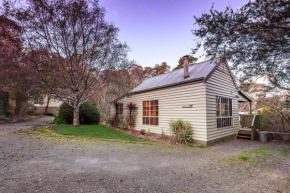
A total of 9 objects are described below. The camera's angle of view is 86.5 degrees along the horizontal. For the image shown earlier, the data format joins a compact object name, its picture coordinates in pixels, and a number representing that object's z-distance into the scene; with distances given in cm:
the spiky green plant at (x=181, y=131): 709
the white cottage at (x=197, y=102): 702
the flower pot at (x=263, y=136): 804
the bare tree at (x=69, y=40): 902
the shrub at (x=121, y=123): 1155
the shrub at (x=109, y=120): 1286
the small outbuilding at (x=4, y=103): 1425
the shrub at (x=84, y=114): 1220
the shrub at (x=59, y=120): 1196
